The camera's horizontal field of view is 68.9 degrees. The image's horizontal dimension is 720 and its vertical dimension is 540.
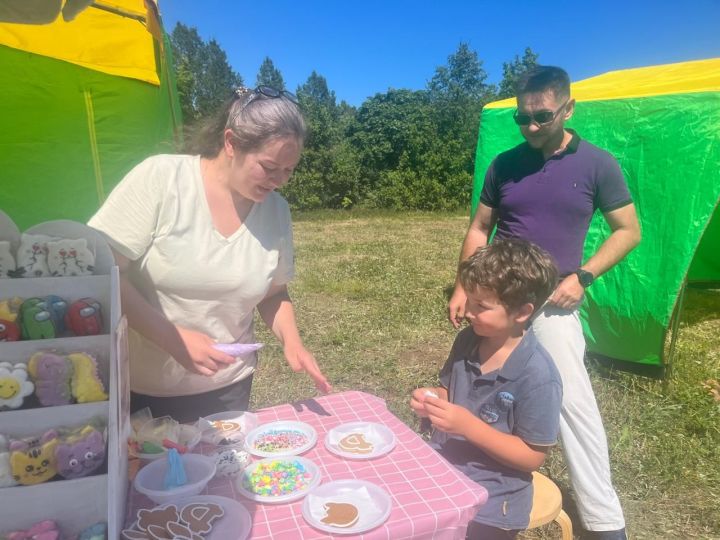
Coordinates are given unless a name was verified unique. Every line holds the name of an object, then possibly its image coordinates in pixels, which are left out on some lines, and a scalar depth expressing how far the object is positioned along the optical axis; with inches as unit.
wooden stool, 67.9
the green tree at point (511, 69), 1194.6
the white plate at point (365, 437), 58.4
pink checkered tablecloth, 46.8
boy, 62.4
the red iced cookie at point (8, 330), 42.7
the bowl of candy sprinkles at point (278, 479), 50.6
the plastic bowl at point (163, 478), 50.1
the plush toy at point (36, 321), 43.2
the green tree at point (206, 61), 2052.2
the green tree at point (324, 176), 663.8
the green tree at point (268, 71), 2385.6
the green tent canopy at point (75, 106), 113.0
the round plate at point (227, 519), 45.0
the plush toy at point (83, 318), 44.9
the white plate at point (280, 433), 59.1
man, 88.5
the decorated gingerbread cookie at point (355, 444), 59.3
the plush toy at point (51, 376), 42.1
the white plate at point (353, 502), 46.1
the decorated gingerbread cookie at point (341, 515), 46.6
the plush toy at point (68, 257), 47.0
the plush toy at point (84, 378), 43.1
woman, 62.4
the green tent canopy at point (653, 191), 150.6
